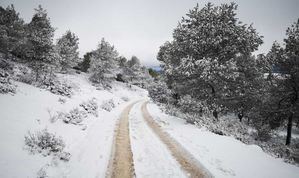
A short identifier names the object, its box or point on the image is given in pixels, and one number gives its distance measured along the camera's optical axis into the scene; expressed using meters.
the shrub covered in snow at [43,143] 7.49
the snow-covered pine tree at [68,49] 41.66
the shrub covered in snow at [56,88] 18.90
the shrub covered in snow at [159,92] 31.56
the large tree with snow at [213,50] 15.38
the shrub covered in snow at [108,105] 23.10
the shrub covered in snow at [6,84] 12.22
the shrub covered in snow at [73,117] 12.36
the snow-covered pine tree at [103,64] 43.34
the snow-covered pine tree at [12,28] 27.98
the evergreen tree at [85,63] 60.76
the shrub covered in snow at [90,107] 18.10
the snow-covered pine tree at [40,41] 21.94
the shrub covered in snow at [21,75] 18.64
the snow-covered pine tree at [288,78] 16.72
